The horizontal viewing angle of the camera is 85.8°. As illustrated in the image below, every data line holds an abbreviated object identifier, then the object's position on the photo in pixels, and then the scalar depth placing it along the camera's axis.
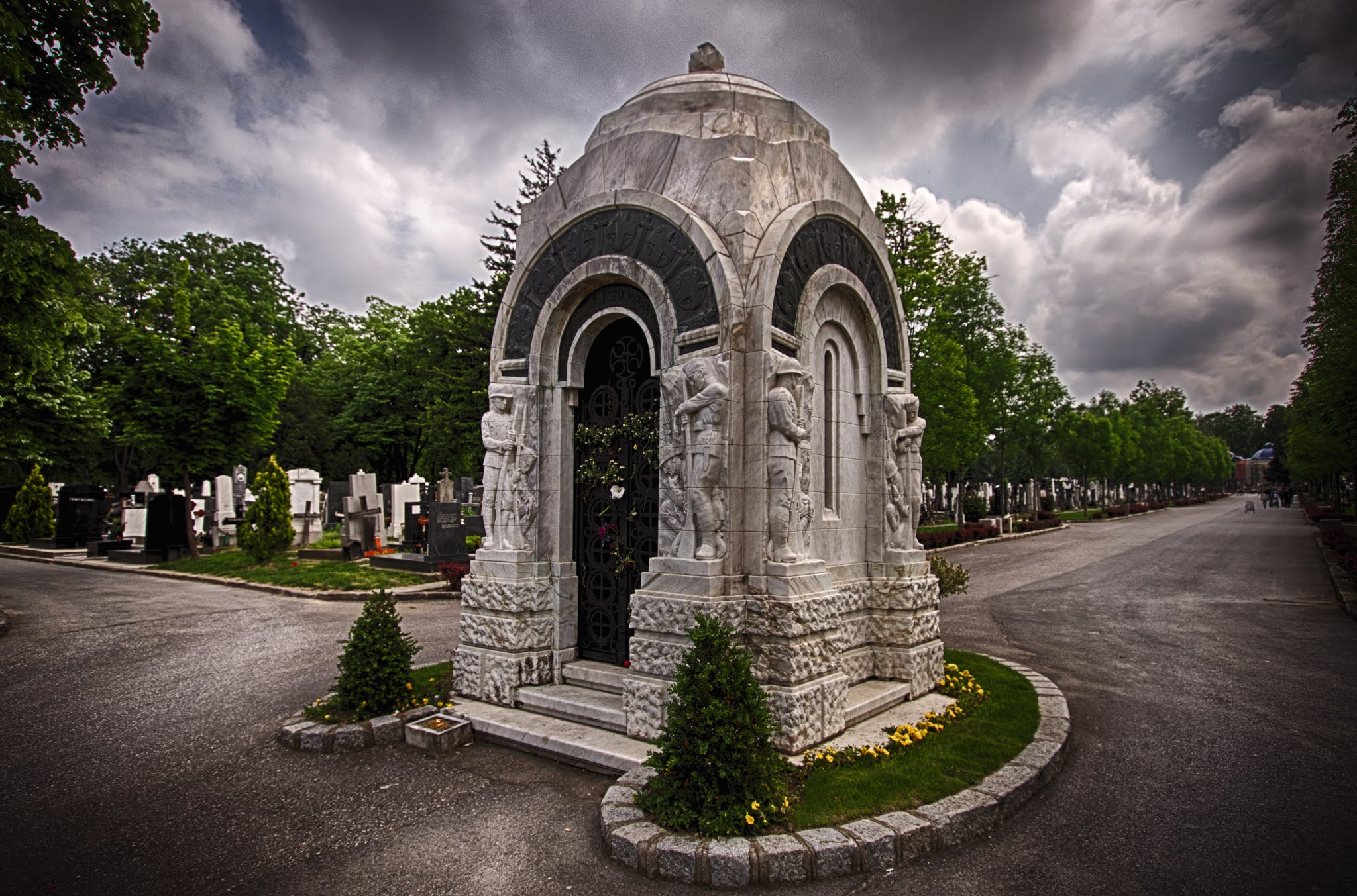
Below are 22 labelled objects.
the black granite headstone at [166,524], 21.86
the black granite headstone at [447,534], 18.84
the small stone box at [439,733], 6.50
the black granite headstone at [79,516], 25.08
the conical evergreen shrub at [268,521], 19.94
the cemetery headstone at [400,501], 27.31
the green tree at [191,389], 20.86
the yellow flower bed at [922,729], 5.83
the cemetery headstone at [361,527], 21.84
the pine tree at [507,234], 25.88
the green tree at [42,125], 9.35
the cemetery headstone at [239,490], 27.50
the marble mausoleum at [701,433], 6.25
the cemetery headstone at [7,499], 28.97
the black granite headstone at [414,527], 21.97
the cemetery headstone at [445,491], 21.84
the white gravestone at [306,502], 25.75
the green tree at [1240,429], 131.12
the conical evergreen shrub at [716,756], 4.65
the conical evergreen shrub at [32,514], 26.20
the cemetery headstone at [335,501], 29.17
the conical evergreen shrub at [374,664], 7.07
